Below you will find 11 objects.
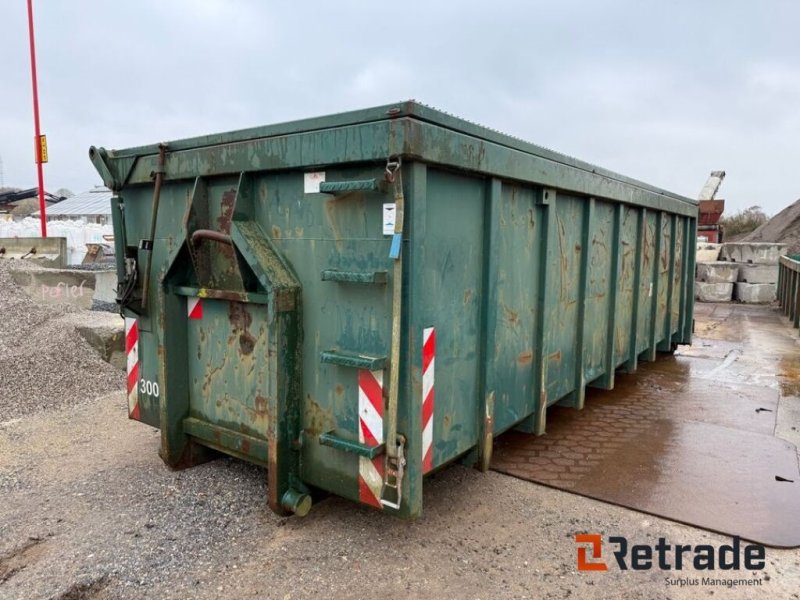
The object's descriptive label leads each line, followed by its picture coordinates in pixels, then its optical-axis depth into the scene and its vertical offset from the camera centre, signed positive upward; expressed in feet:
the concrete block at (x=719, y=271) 49.65 -1.50
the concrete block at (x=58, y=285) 25.54 -1.77
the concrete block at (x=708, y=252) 56.39 +0.19
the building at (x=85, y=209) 132.87 +9.45
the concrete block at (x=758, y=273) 48.67 -1.63
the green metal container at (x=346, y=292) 8.31 -0.74
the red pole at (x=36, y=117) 36.19 +8.31
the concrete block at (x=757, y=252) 50.34 +0.23
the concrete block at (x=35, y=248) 35.70 -0.13
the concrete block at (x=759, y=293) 48.67 -3.30
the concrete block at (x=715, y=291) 49.67 -3.27
